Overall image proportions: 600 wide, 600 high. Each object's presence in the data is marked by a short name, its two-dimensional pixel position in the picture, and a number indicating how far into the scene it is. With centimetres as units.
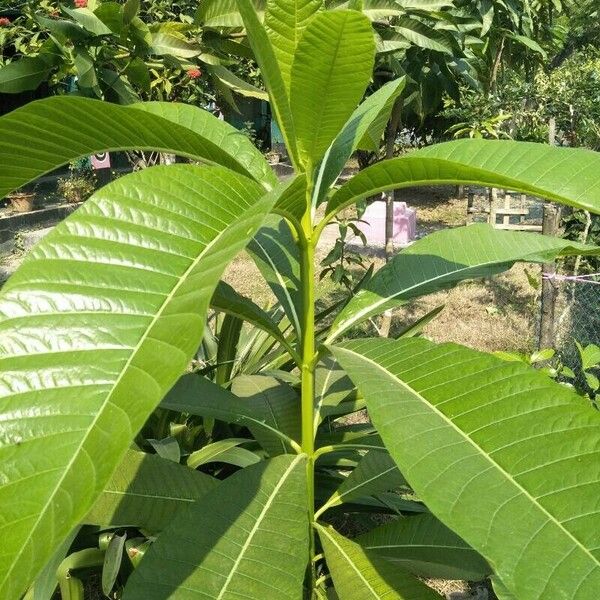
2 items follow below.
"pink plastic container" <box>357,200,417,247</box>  767
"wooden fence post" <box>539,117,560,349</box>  342
